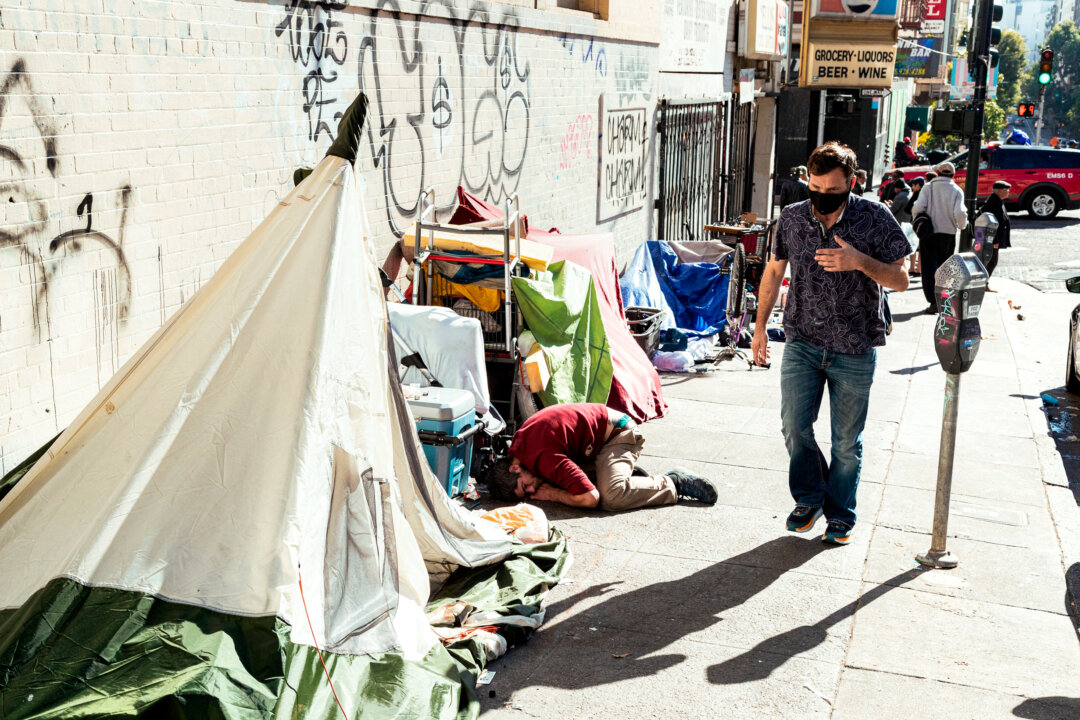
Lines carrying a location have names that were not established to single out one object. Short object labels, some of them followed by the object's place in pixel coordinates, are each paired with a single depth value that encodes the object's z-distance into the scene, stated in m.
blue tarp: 11.08
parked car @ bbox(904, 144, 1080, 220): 26.30
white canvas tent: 3.72
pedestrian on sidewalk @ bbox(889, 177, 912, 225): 16.36
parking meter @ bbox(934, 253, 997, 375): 5.30
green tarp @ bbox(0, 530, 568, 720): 3.34
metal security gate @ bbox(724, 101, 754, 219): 18.58
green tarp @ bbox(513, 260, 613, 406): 7.53
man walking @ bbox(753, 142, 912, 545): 5.46
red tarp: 8.29
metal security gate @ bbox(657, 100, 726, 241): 14.91
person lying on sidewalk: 6.24
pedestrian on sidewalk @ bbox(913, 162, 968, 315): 13.68
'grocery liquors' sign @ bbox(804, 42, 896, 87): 19.38
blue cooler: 6.11
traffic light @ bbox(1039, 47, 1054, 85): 28.48
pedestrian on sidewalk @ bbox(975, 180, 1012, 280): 15.75
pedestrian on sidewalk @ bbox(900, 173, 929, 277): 15.12
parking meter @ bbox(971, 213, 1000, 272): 14.36
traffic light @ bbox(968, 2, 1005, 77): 12.35
